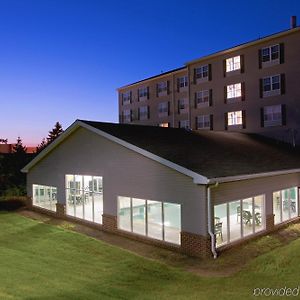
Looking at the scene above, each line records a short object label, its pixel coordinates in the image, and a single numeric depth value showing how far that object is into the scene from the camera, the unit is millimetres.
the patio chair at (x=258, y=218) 16562
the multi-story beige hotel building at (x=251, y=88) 26500
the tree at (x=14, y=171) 32531
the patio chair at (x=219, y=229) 14146
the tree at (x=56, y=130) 73488
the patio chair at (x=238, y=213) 15261
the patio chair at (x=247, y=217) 15891
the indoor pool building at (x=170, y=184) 13672
